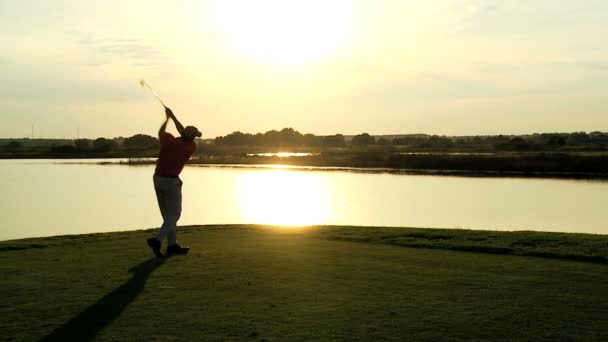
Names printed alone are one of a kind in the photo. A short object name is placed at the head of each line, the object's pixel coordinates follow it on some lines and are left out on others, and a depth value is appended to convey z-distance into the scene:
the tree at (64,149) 135.12
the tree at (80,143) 186.57
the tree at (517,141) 123.86
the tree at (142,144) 164.74
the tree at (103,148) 141.43
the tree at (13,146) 179.38
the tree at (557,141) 126.25
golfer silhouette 10.66
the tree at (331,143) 190.98
